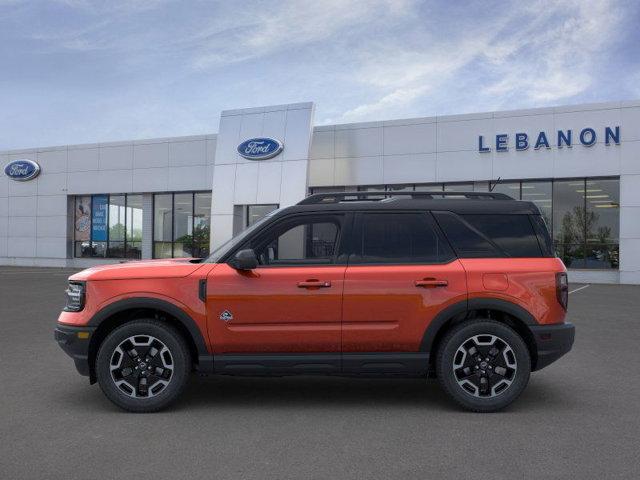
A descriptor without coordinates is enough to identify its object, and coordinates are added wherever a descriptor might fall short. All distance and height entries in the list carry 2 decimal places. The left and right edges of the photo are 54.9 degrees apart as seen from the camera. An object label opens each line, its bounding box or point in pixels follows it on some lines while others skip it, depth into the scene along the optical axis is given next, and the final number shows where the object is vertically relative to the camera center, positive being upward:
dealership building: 22.12 +2.79
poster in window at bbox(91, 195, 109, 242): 30.98 +1.18
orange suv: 5.05 -0.62
